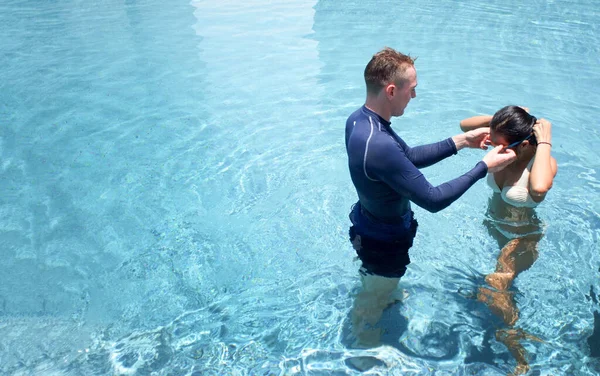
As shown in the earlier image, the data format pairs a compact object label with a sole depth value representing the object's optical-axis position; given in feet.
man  8.73
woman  10.11
